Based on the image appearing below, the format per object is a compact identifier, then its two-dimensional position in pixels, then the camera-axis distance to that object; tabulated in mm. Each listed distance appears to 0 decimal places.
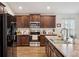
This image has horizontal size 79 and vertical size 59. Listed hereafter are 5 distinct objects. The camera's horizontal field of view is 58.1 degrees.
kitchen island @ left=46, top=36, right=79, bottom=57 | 1097
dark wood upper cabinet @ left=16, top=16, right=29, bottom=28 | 4463
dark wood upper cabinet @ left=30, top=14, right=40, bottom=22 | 4375
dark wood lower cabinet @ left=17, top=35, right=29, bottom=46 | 4285
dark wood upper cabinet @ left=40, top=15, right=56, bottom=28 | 4466
